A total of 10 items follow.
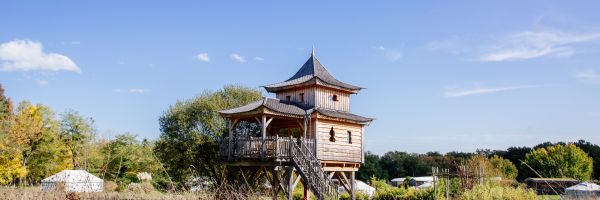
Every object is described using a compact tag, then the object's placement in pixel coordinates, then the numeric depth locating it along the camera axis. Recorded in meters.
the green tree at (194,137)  30.42
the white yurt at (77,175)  29.59
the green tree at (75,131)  45.06
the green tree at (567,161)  55.50
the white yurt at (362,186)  37.53
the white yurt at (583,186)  35.92
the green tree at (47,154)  39.81
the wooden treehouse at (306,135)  22.61
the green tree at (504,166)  54.27
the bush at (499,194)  17.22
